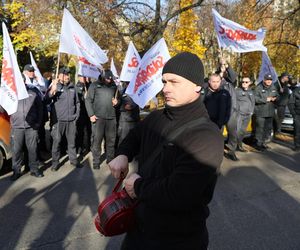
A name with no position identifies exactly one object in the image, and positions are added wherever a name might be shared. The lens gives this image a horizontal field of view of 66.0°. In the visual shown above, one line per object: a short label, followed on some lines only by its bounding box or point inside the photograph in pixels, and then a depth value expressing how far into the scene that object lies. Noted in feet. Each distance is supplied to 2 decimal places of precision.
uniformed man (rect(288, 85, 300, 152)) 19.48
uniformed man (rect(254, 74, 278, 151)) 19.30
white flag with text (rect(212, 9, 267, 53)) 16.29
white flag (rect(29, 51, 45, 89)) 21.67
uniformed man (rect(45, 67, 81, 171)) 15.30
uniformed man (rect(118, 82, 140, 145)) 16.59
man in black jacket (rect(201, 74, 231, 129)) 14.29
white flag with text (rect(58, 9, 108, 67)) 13.07
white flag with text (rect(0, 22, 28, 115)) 11.76
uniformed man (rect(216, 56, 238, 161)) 15.42
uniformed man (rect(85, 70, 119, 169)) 15.80
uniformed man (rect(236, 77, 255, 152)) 18.12
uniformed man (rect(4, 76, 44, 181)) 13.72
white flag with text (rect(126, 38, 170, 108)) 13.55
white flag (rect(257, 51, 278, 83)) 19.11
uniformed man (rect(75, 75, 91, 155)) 18.53
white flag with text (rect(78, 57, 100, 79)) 16.28
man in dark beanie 3.66
